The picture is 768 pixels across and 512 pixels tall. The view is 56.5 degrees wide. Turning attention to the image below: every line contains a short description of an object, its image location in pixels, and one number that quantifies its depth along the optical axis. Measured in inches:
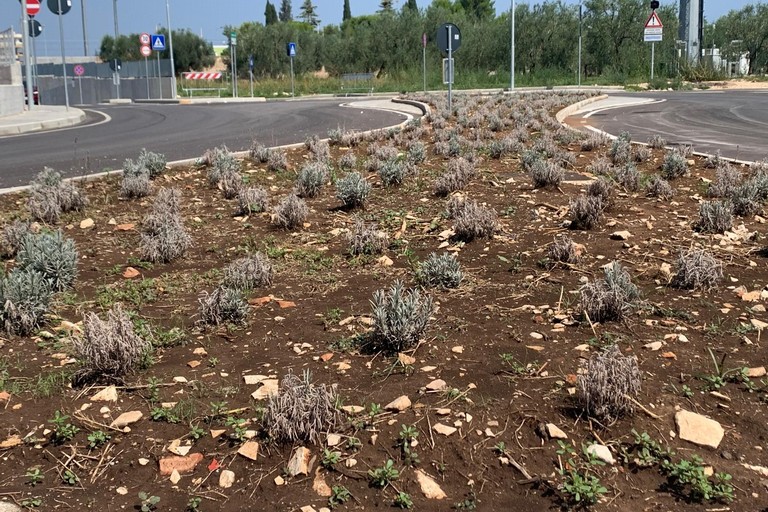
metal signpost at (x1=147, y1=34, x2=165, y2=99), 1691.7
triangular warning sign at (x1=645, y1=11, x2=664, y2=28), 1278.2
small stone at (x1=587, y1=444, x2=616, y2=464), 119.0
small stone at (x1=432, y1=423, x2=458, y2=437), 128.0
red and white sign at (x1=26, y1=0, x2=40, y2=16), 982.4
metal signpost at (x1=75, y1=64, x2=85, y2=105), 1912.2
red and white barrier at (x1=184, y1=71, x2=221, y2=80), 1738.2
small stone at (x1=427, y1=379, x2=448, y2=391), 143.6
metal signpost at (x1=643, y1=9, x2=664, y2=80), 1278.3
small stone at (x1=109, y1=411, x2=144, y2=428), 134.6
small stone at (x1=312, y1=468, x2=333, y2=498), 114.2
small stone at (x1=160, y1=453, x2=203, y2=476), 121.1
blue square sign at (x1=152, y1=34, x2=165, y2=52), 1691.7
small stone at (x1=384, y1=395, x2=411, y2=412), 136.6
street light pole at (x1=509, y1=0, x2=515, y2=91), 1430.4
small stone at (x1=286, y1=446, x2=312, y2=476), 119.3
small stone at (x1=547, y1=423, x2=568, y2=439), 125.7
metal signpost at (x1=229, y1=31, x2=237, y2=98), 1563.0
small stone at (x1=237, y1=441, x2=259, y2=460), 123.5
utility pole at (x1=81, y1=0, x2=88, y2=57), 3299.7
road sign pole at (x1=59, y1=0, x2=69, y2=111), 1070.4
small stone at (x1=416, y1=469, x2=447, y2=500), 113.2
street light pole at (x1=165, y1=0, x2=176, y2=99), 1822.1
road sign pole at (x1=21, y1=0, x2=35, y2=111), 942.3
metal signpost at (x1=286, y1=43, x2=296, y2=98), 1465.6
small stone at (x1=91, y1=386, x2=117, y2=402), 144.3
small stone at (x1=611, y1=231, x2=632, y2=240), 235.8
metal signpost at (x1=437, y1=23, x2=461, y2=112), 653.9
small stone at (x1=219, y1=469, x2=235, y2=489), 117.5
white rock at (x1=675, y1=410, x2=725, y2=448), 122.2
